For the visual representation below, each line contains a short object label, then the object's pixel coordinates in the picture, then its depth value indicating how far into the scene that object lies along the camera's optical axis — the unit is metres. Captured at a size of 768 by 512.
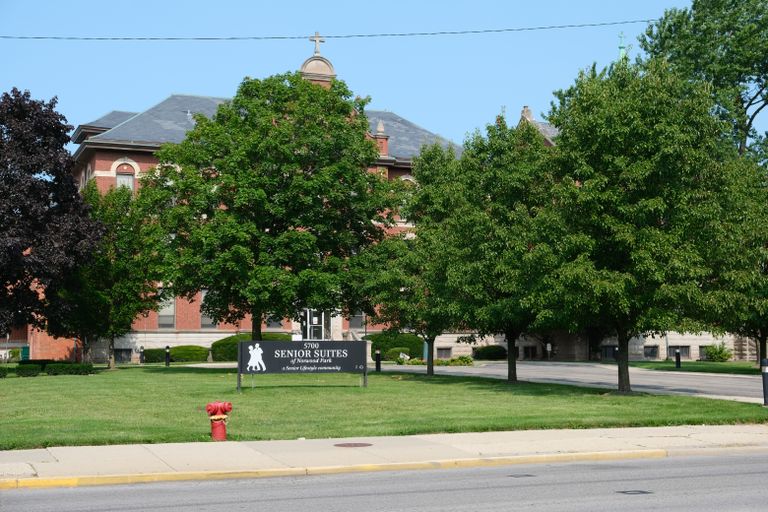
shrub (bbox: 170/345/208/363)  57.31
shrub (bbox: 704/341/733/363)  62.06
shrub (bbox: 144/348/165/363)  57.12
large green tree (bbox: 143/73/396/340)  38.41
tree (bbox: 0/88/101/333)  39.19
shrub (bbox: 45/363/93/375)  40.06
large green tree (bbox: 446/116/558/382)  28.61
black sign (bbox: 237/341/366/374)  26.81
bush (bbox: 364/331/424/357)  57.59
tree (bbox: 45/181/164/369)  43.22
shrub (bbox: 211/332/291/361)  56.31
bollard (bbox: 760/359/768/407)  22.22
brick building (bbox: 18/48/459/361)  57.91
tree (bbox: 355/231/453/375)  33.53
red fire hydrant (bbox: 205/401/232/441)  15.90
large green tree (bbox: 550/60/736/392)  24.22
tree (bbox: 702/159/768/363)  24.92
